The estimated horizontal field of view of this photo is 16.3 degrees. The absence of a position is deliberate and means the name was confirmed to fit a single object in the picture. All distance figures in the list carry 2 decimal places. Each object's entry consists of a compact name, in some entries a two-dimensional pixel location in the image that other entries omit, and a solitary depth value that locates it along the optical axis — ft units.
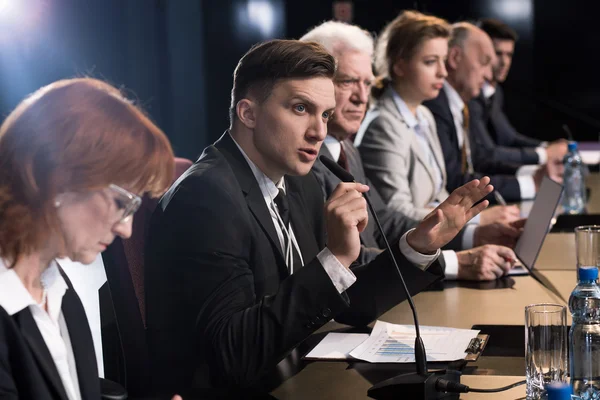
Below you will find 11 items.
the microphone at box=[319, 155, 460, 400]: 10.46
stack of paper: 11.18
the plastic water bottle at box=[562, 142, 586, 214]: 18.69
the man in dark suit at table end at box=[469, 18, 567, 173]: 25.42
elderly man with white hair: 13.88
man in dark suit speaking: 10.90
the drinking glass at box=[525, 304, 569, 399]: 10.39
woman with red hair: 9.56
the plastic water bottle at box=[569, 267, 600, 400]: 10.39
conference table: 10.72
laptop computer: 13.34
